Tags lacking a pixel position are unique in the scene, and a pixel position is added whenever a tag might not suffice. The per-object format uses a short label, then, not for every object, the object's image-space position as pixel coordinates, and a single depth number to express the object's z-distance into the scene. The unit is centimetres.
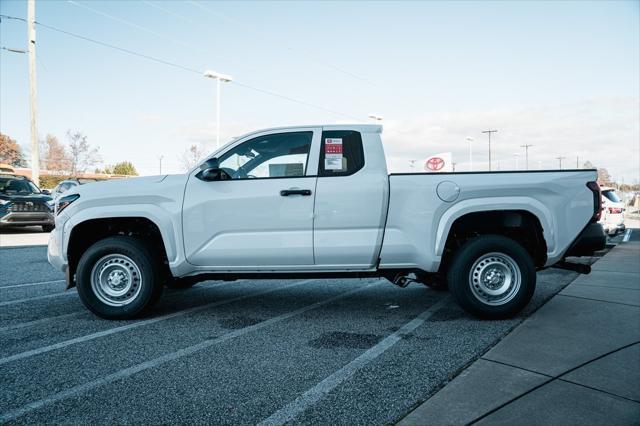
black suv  1428
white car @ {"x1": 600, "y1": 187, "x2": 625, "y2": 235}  1488
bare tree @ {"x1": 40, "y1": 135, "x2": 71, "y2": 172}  6419
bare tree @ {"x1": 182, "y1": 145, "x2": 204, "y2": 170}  5772
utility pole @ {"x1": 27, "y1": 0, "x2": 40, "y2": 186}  2198
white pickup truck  481
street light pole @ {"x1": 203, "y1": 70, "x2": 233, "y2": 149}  2584
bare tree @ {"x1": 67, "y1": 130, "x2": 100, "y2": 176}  6331
